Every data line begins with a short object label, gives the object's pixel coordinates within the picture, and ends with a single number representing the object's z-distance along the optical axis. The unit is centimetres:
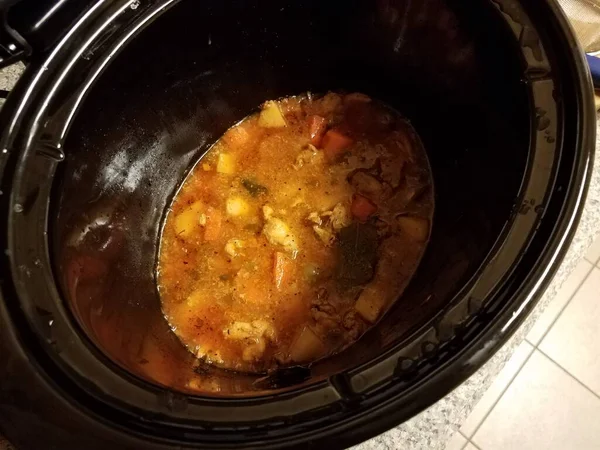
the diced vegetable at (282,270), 34
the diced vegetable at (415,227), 34
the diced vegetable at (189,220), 37
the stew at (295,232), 33
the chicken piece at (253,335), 32
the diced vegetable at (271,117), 39
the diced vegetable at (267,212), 36
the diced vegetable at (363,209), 35
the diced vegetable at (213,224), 36
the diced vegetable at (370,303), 32
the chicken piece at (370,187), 36
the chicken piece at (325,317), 32
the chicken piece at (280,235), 35
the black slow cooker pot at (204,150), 20
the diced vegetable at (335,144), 38
